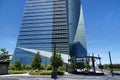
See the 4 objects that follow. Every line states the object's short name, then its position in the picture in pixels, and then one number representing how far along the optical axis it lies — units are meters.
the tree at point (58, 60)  27.06
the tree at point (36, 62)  29.38
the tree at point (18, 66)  36.83
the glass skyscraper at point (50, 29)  68.17
